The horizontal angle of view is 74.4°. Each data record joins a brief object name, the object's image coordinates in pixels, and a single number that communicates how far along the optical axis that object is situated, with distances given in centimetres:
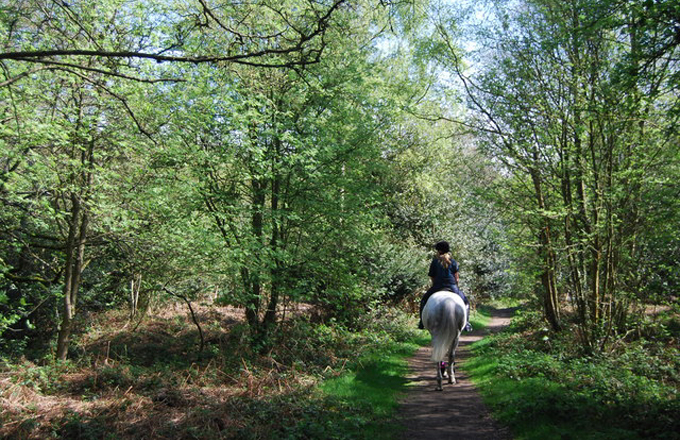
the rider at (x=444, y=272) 914
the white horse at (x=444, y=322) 852
